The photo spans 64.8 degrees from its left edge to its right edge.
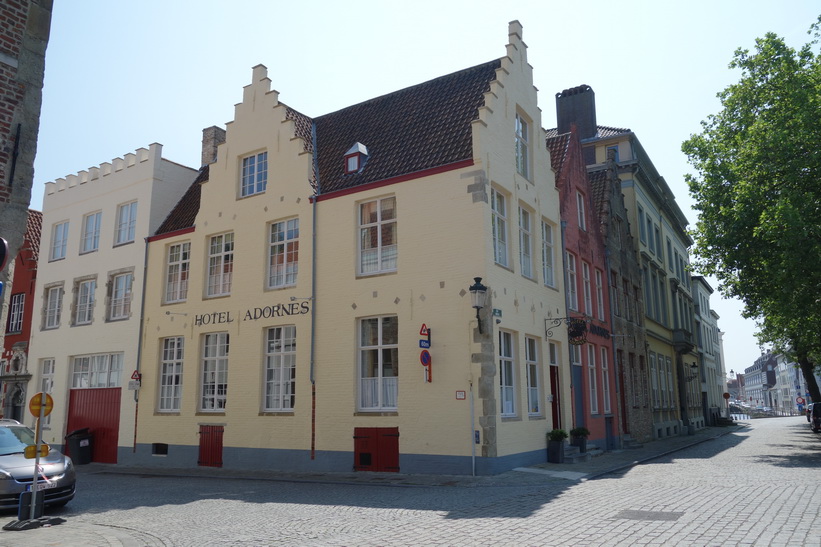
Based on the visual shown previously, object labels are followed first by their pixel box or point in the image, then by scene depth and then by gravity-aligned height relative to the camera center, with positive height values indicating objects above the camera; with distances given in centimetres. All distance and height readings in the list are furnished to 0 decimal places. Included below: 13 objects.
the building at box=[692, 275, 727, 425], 4728 +353
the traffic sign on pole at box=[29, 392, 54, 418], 1031 -5
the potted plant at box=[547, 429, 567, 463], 1731 -125
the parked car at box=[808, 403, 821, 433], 3244 -109
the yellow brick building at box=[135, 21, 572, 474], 1557 +292
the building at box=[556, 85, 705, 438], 3172 +748
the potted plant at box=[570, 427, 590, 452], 1878 -110
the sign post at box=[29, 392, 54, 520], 1005 -13
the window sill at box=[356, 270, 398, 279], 1670 +320
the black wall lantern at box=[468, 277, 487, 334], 1472 +234
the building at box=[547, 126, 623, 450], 2108 +349
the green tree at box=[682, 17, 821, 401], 2078 +721
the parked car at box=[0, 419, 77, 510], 1084 -125
